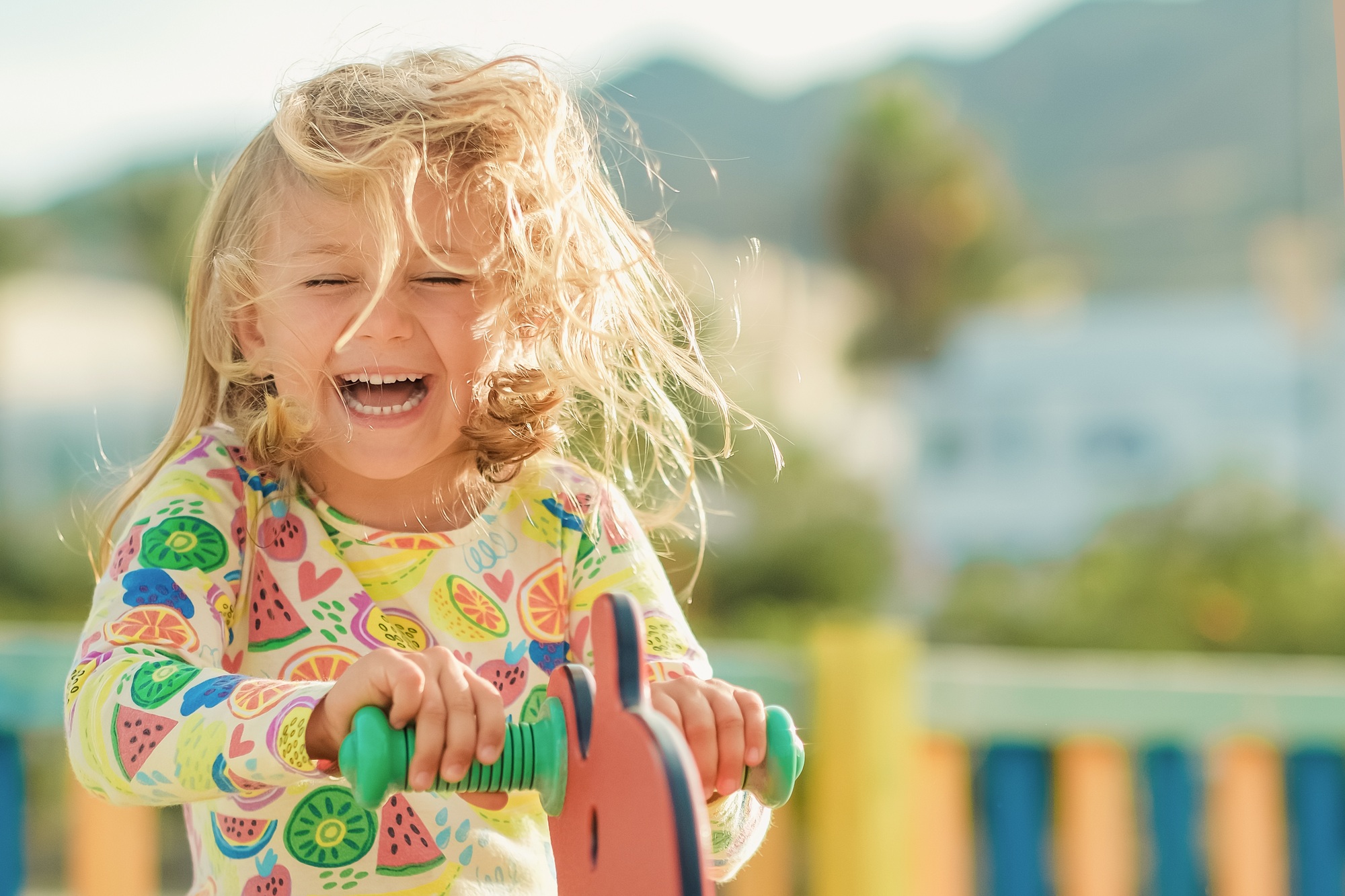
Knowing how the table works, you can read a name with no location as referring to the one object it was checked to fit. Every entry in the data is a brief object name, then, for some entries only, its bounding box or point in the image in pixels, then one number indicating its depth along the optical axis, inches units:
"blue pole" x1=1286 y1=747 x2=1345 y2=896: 90.5
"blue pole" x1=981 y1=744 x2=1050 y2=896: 91.7
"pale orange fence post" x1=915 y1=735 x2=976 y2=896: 94.6
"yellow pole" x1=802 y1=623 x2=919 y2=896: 90.8
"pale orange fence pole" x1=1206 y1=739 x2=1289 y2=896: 91.5
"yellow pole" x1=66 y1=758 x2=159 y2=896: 92.6
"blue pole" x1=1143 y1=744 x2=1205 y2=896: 91.1
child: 55.5
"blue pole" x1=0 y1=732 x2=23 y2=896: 87.8
